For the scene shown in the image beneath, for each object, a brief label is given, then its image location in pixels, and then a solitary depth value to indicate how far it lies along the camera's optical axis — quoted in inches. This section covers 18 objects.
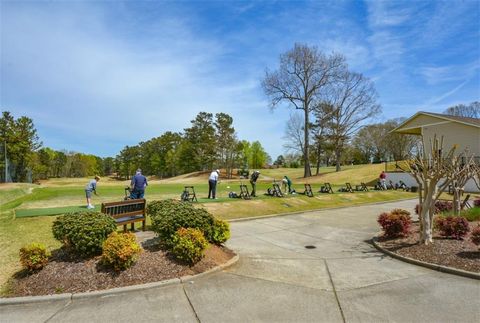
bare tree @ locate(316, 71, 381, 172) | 1807.3
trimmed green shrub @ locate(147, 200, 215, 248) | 277.0
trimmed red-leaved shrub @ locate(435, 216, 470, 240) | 331.9
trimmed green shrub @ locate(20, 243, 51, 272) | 226.7
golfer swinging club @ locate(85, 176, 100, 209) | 551.1
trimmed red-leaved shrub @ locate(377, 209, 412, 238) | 358.9
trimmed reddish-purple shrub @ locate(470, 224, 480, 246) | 284.8
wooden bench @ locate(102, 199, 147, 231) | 340.2
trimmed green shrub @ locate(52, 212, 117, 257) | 242.8
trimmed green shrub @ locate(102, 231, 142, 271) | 228.1
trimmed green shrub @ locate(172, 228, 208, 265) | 250.4
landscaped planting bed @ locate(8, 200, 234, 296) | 219.6
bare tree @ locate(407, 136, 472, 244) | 311.4
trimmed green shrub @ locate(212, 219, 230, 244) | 306.3
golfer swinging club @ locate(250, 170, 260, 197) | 768.9
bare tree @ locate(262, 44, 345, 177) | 1640.0
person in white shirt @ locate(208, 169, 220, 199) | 706.6
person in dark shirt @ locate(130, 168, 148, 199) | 539.5
